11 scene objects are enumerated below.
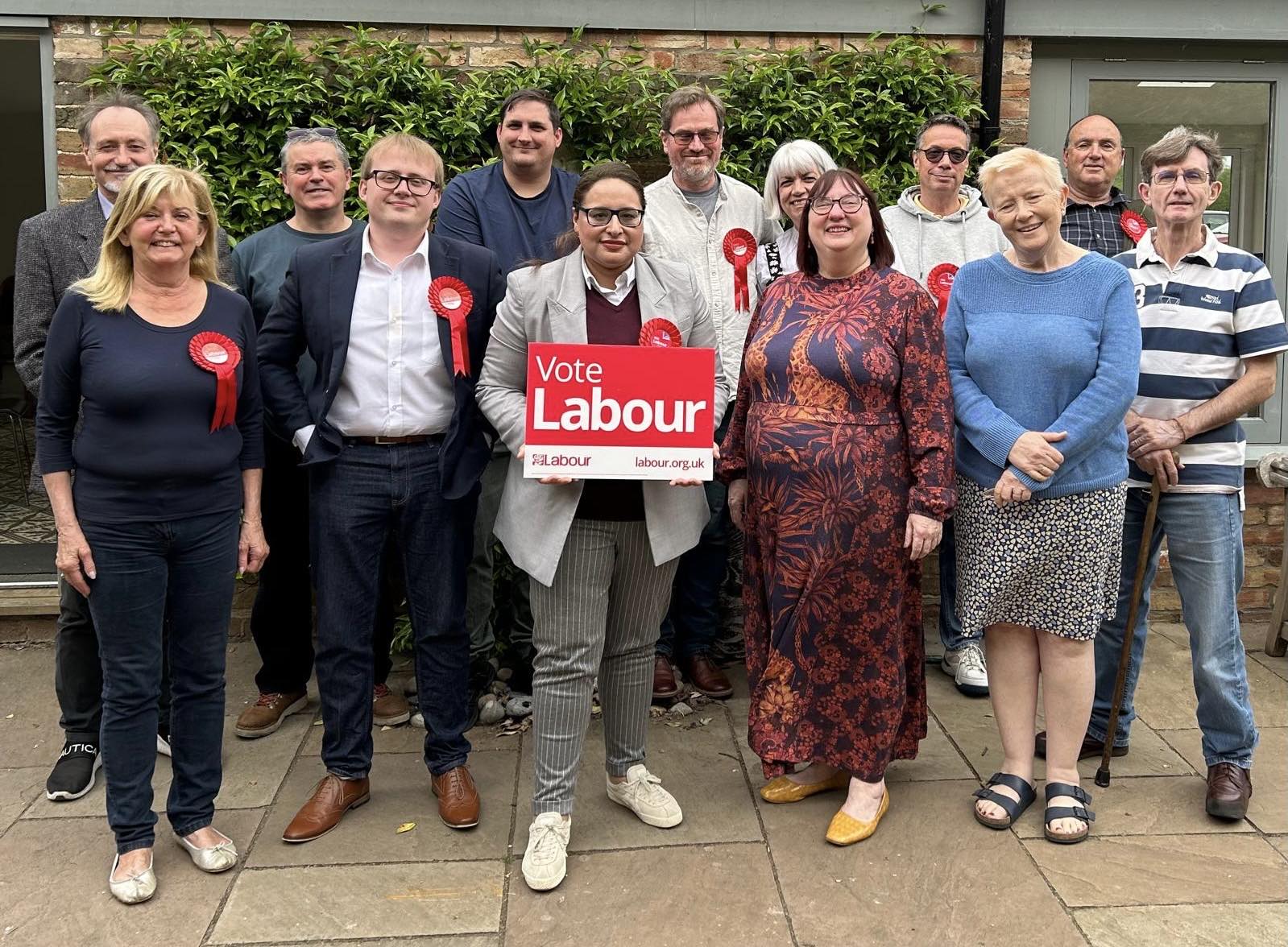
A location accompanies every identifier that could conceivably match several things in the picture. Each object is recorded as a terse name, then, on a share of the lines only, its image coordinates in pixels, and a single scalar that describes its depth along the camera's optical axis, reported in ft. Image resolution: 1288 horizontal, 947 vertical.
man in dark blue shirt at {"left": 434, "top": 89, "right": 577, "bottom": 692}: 13.48
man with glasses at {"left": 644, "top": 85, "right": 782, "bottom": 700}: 13.92
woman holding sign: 10.32
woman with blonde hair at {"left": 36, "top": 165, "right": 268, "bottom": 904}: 9.75
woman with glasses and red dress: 10.59
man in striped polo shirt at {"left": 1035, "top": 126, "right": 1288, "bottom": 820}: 11.38
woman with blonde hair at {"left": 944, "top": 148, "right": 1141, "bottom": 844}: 10.50
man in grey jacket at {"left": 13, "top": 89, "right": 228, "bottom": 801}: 12.19
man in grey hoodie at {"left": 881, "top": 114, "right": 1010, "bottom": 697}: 14.08
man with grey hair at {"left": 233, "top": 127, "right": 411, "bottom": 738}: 13.33
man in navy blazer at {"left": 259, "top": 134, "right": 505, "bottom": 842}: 10.85
